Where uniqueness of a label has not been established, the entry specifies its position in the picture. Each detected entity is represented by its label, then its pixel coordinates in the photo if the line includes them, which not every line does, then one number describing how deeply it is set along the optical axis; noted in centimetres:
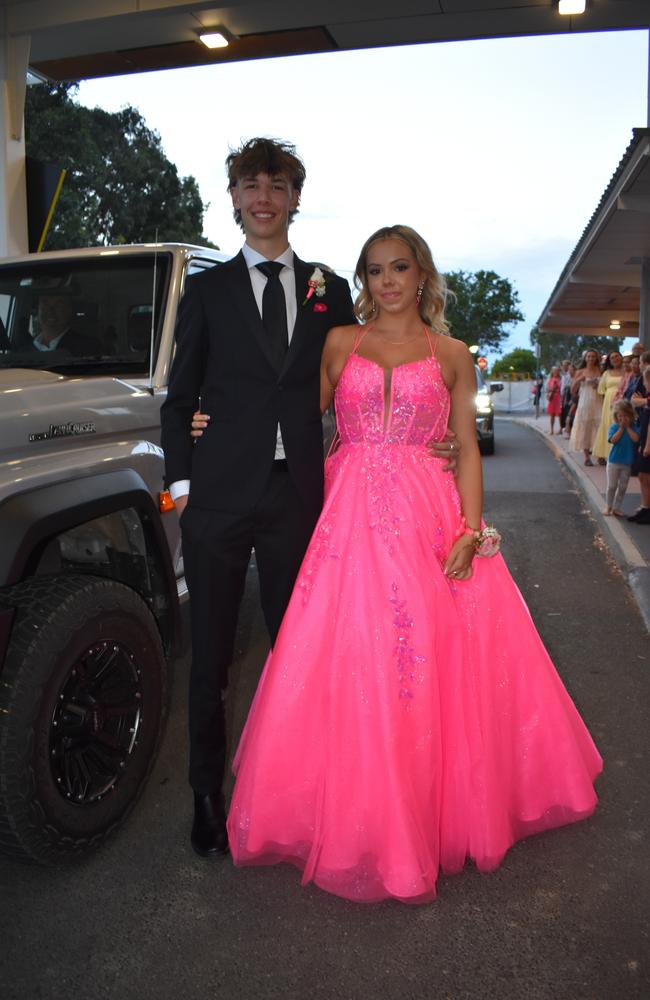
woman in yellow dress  1238
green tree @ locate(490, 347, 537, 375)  9594
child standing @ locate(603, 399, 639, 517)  878
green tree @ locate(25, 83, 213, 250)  2956
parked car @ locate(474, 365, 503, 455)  1549
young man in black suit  265
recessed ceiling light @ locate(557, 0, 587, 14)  791
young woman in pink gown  255
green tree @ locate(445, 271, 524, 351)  6950
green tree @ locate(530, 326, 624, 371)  11378
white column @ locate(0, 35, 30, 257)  818
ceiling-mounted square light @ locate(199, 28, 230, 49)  879
